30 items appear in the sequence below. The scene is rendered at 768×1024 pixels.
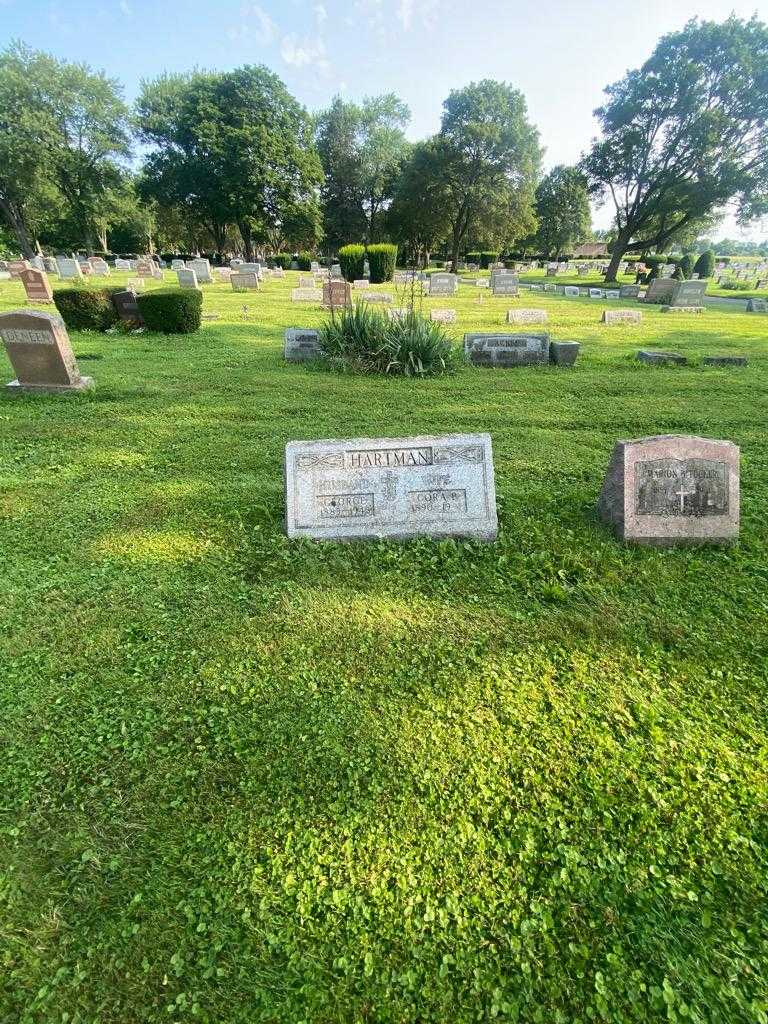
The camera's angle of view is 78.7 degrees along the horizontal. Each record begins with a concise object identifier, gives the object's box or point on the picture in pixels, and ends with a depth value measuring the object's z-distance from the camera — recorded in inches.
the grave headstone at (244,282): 804.0
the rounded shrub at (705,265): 1138.7
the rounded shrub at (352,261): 946.1
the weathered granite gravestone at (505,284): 847.7
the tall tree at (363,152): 1899.6
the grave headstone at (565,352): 320.2
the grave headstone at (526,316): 474.3
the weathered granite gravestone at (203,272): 928.9
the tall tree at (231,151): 1466.5
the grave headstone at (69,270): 956.6
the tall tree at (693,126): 1055.6
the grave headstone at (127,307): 404.2
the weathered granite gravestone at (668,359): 319.9
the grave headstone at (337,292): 538.9
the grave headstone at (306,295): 642.2
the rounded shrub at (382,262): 954.7
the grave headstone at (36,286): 601.9
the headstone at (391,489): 130.3
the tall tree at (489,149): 1471.5
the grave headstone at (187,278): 751.7
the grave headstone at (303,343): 320.8
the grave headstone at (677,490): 124.8
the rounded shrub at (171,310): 386.6
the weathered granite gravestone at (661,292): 740.0
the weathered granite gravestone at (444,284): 855.7
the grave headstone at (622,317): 513.3
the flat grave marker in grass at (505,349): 321.7
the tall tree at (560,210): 2194.9
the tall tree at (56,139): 1412.4
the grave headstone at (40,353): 235.8
